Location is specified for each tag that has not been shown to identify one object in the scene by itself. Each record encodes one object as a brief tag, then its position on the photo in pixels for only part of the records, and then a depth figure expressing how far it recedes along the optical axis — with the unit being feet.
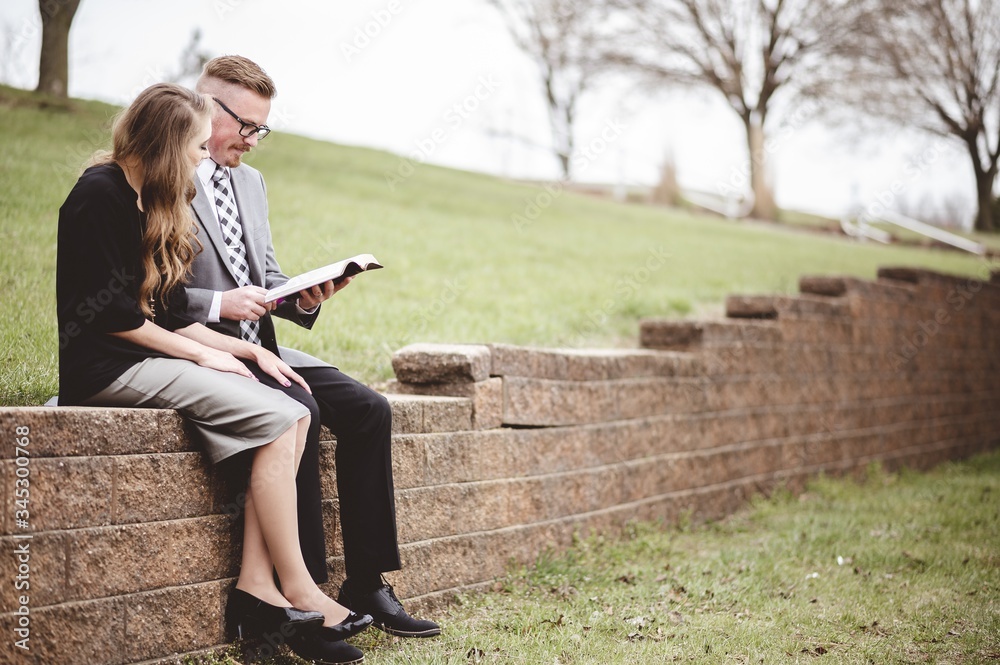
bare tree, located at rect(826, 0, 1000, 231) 80.38
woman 10.19
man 12.13
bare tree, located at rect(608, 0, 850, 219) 81.66
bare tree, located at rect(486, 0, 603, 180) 81.20
